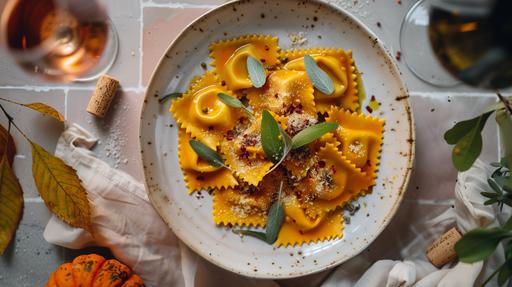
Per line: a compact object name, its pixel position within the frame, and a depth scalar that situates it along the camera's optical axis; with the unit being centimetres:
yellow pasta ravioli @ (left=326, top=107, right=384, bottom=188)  55
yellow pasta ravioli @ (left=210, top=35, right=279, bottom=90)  55
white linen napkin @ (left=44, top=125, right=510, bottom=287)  56
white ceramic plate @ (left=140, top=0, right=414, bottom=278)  54
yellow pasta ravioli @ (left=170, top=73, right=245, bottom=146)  55
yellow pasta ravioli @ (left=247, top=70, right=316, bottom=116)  54
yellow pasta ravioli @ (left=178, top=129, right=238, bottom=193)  55
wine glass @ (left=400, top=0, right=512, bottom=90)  36
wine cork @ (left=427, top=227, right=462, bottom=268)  54
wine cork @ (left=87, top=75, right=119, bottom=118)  56
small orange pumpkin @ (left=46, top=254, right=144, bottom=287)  54
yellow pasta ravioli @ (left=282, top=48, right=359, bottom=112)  55
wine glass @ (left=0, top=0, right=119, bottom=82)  56
